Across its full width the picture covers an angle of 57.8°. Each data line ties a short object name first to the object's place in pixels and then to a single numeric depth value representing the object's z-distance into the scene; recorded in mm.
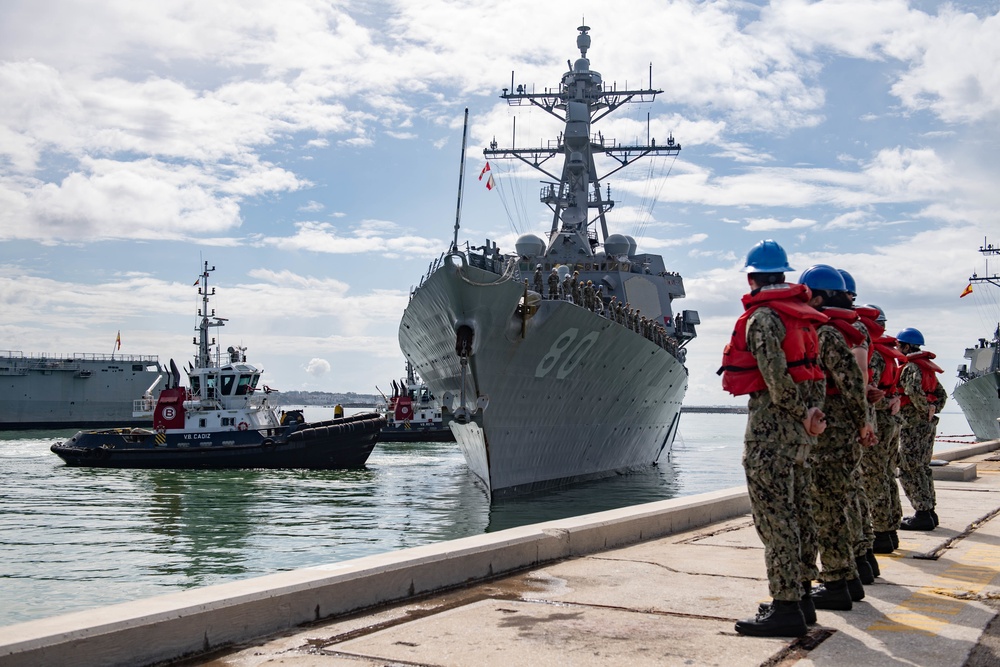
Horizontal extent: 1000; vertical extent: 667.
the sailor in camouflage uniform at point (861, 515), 4781
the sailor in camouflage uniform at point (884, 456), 6418
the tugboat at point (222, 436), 30766
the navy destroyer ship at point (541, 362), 16438
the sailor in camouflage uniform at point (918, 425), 7547
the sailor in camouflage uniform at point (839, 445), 4602
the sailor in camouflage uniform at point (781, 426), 3939
